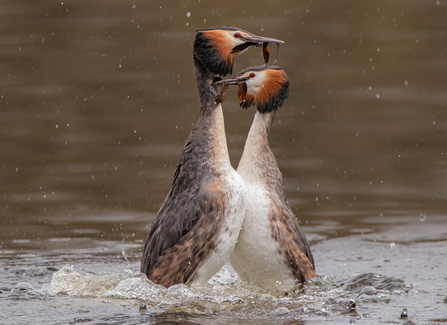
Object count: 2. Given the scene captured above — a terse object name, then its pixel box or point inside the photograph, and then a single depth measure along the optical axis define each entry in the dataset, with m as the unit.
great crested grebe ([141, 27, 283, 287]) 12.25
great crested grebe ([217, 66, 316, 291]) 12.70
